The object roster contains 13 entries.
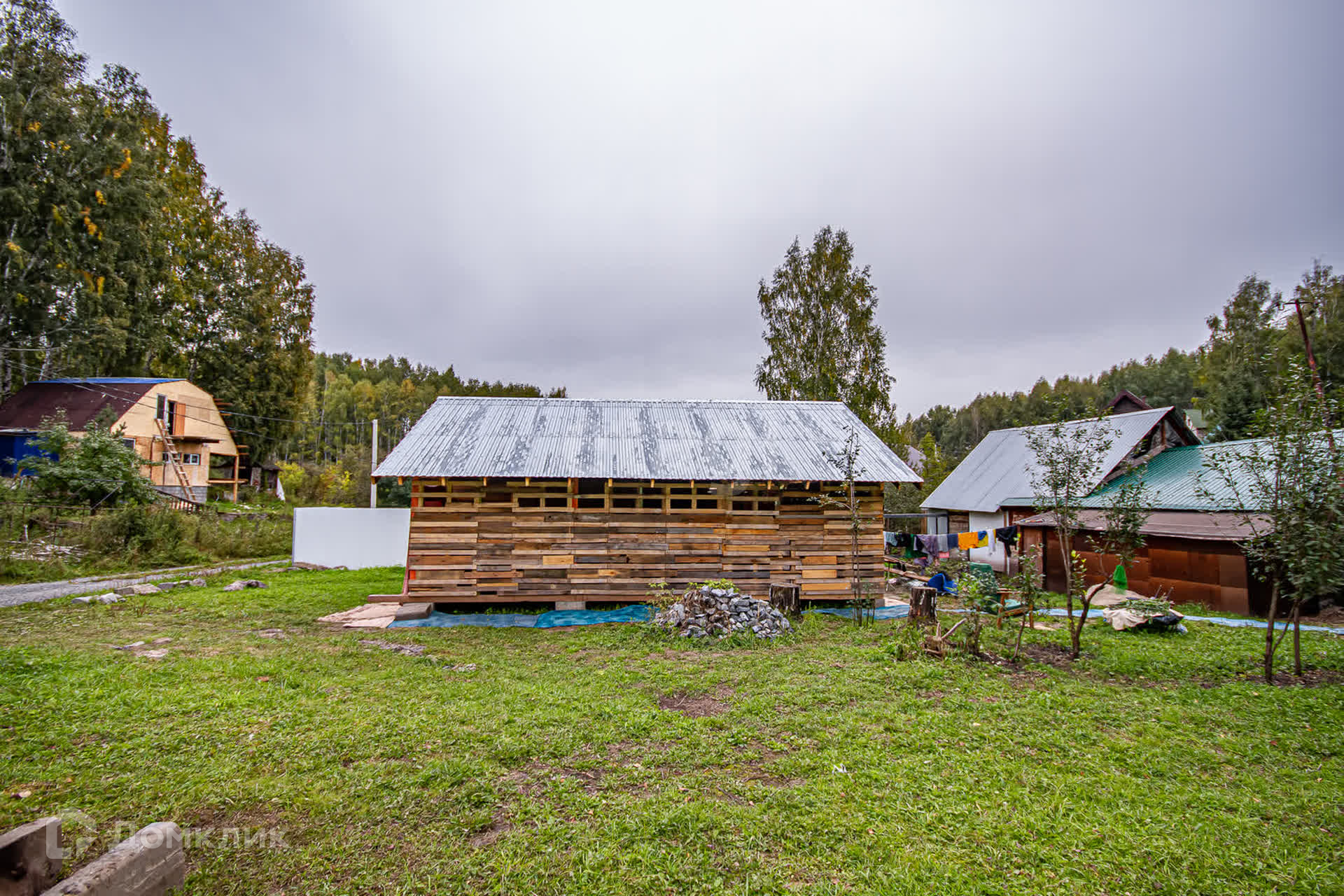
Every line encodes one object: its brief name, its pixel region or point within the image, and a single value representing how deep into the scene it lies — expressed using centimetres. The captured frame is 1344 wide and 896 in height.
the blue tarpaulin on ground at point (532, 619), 1217
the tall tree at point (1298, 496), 745
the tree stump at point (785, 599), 1238
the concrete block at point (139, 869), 308
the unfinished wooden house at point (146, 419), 2602
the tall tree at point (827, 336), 2659
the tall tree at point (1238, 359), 2936
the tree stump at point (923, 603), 1088
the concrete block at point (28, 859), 314
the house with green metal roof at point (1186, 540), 1444
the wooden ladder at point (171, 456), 2862
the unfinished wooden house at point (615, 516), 1323
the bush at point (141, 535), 1723
